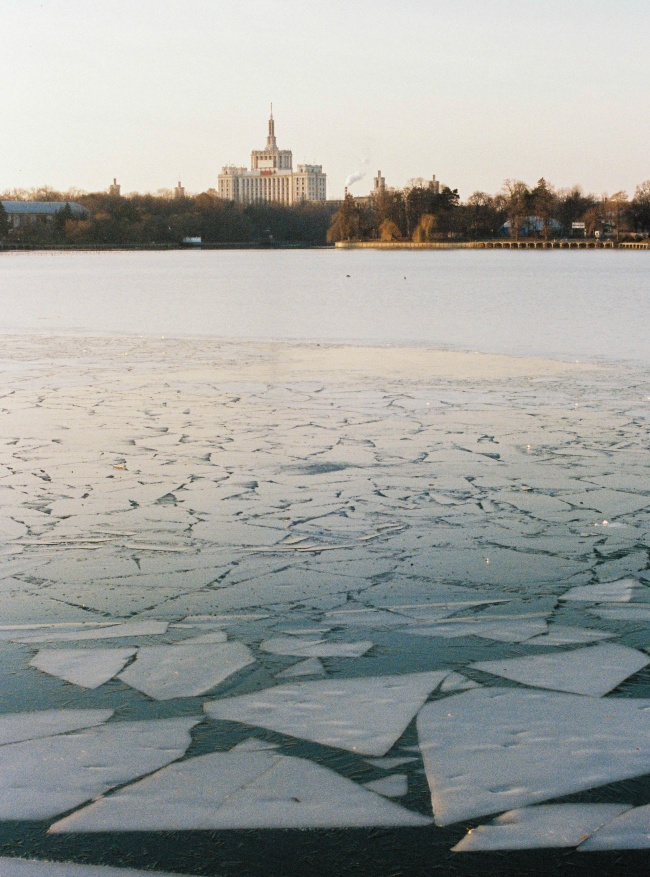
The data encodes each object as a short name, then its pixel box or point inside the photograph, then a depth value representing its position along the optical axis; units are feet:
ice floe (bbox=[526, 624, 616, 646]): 12.79
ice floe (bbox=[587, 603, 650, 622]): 13.56
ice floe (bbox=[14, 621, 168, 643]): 12.98
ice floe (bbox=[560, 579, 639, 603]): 14.32
